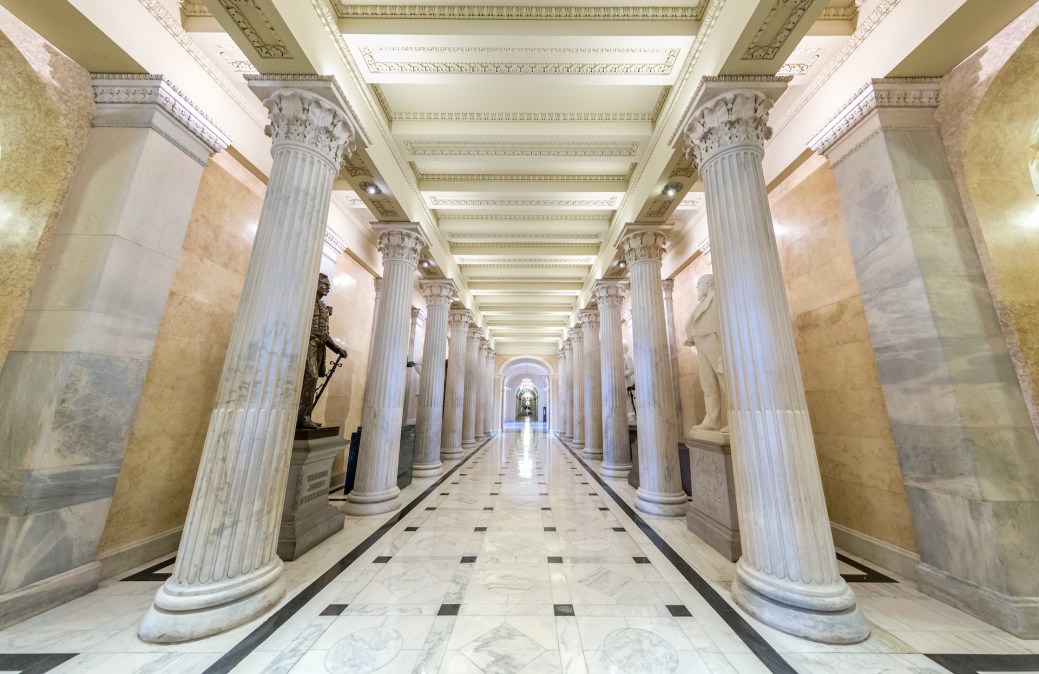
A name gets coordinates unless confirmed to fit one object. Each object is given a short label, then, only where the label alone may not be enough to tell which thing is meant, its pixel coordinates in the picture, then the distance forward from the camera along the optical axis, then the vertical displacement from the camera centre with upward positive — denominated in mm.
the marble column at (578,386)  12273 +1117
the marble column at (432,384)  7340 +656
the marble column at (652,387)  4910 +487
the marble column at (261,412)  2250 -4
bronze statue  4145 +760
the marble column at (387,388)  4906 +371
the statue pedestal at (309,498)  3371 -890
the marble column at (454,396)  9602 +521
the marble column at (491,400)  16178 +770
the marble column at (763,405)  2271 +114
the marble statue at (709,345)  4180 +893
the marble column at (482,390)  13438 +1034
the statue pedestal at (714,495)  3428 -805
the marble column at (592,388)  9805 +832
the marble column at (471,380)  11977 +1255
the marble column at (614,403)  7320 +307
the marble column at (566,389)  14789 +1266
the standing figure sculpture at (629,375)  9469 +1173
